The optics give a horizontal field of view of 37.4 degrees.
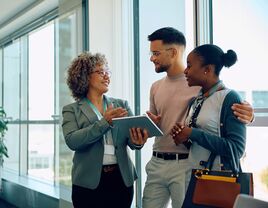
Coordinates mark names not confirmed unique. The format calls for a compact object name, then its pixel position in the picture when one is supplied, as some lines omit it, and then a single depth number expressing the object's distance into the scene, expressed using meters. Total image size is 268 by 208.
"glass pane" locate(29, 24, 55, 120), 5.39
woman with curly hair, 2.16
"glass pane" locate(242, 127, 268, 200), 2.42
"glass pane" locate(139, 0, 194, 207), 3.44
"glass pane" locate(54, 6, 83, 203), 4.30
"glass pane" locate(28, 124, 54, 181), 5.45
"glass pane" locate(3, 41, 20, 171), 6.44
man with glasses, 2.08
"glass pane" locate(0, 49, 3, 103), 6.77
